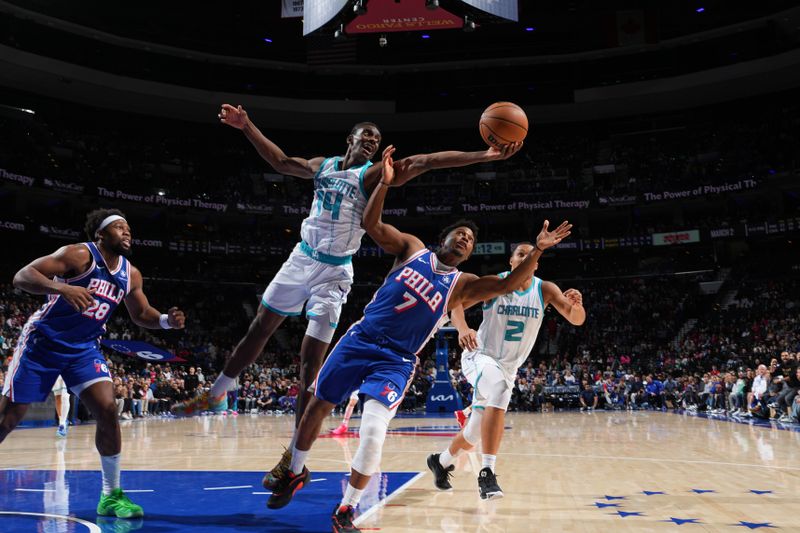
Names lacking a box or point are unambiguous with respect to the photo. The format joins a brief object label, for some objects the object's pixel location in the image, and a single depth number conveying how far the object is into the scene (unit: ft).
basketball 17.66
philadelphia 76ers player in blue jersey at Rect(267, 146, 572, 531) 15.56
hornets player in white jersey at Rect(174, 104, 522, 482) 18.39
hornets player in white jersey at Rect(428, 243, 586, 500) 20.20
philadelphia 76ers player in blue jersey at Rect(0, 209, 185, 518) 16.52
